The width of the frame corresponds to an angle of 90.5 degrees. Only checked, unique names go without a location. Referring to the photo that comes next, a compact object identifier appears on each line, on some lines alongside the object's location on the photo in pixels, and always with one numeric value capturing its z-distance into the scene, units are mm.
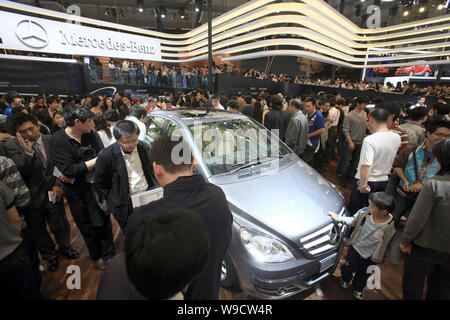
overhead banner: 7336
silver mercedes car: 1782
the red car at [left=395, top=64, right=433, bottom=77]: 16744
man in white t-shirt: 2322
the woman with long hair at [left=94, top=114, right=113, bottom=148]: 2906
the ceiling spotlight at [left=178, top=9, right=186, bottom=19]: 17938
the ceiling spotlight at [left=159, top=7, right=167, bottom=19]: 17970
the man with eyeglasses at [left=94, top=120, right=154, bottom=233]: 2033
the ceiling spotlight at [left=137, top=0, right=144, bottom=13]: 15317
